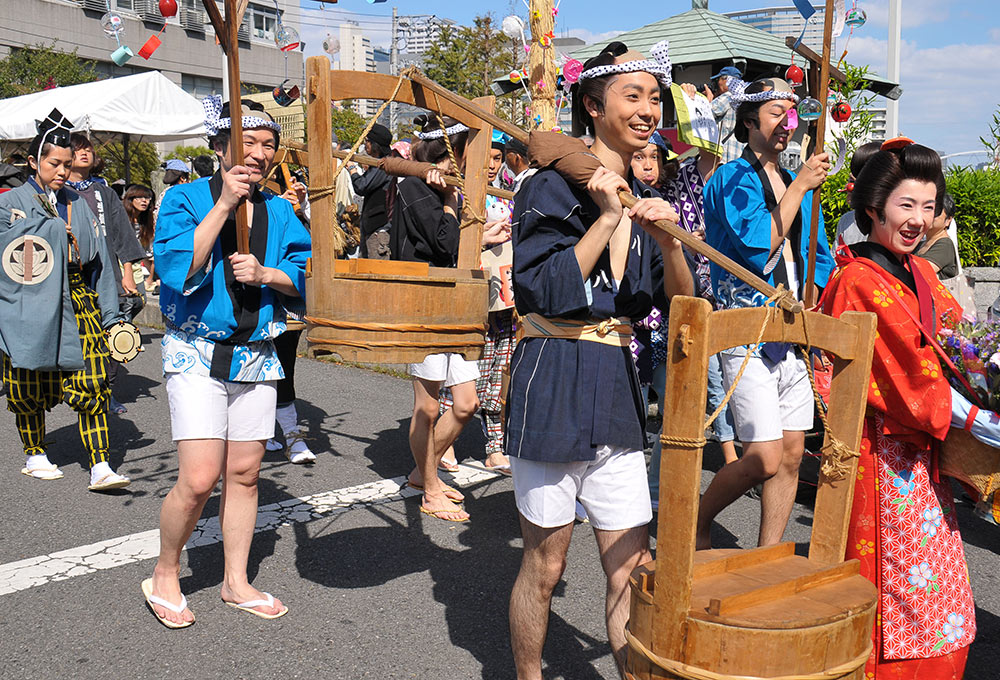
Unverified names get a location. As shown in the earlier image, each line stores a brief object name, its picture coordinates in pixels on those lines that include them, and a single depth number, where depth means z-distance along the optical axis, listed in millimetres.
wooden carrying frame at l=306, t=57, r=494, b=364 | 2965
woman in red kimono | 2652
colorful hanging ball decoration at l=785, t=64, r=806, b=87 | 3686
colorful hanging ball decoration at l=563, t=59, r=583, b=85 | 3638
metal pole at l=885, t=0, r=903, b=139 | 8039
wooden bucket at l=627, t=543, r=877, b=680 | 1953
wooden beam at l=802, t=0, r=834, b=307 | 2973
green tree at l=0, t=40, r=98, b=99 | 24609
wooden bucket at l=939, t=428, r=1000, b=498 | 2588
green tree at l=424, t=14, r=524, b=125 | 20234
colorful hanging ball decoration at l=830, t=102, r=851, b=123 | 3917
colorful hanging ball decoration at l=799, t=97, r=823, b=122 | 3236
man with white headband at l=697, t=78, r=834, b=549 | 3664
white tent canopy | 12836
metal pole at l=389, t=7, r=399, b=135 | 35503
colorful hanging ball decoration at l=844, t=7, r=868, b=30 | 3393
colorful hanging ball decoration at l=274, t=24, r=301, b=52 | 4344
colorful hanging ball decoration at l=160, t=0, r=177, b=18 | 3689
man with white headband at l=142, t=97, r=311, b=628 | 3455
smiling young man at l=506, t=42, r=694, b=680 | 2633
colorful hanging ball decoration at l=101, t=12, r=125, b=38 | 6410
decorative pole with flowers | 5395
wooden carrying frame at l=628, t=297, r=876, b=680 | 1959
